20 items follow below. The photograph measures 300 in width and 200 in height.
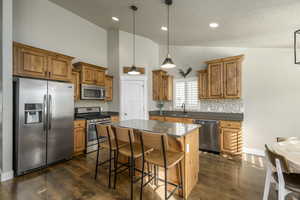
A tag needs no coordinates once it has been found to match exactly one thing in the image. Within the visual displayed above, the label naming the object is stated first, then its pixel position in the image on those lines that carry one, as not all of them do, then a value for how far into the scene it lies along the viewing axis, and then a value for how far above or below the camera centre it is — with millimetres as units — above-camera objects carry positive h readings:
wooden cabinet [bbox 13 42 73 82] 2750 +770
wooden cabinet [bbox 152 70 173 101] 5129 +499
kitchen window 4809 +238
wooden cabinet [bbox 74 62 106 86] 4012 +773
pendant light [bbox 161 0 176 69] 2615 +672
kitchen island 2092 -688
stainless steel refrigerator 2641 -457
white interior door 4770 +1
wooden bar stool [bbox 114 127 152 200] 2076 -642
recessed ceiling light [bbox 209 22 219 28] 3051 +1611
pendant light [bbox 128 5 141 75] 3160 +1379
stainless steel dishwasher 3777 -957
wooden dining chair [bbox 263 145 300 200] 1484 -882
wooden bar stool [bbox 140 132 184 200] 1802 -779
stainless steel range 3801 -571
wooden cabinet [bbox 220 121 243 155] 3561 -940
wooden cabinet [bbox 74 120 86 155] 3574 -907
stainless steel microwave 4049 +239
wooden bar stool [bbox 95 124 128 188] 2381 -596
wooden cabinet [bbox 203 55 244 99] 3738 +594
